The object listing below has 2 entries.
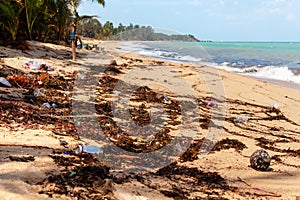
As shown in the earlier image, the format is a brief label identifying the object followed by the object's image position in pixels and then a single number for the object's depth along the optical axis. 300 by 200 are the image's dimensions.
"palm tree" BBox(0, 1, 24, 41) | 9.97
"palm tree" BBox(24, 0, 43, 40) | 11.41
